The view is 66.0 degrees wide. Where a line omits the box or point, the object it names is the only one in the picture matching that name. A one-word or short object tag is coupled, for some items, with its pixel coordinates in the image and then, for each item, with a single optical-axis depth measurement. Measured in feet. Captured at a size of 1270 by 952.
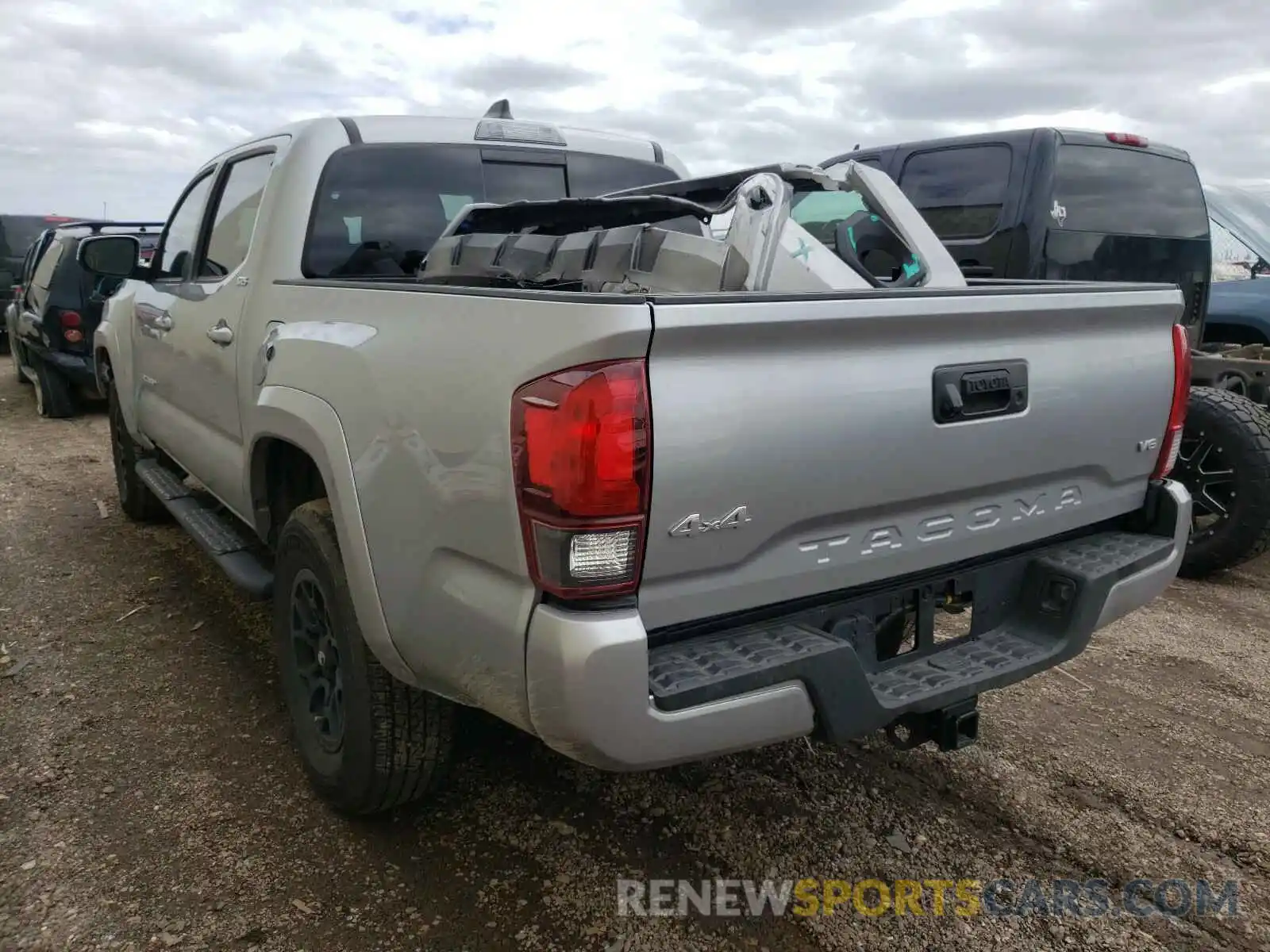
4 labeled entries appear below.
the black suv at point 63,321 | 30.14
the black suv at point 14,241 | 45.93
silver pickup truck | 5.92
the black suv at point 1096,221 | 16.47
